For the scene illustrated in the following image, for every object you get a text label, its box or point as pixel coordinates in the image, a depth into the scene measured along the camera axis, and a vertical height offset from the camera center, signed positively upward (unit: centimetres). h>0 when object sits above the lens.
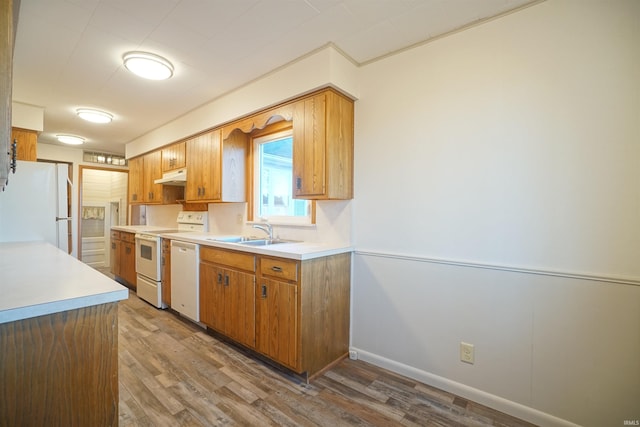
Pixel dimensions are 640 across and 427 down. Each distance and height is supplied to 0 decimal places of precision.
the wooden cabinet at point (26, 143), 340 +82
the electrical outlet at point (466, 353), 181 -93
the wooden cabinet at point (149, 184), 427 +44
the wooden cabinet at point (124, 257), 407 -74
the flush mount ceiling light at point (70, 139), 461 +119
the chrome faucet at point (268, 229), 284 -19
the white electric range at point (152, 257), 334 -60
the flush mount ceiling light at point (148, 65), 228 +122
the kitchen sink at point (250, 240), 274 -31
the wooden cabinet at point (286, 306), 194 -74
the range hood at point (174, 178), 366 +43
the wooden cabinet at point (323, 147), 216 +52
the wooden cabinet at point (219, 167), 314 +50
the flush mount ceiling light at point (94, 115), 349 +121
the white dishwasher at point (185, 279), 277 -72
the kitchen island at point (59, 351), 85 -47
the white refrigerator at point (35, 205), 269 +4
